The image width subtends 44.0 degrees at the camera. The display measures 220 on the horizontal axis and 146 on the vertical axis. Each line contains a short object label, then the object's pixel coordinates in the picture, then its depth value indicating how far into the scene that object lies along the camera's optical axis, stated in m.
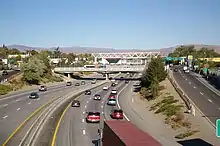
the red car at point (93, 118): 28.46
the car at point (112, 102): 43.77
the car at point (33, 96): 49.15
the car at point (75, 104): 40.15
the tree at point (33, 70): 77.31
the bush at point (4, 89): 56.04
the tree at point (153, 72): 59.63
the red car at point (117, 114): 31.21
